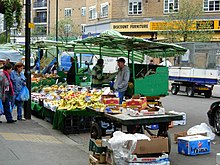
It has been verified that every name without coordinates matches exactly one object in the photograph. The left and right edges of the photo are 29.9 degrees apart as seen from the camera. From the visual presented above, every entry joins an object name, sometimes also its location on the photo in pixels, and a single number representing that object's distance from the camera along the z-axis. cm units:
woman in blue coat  1186
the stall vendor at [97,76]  1512
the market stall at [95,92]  1062
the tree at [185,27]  3244
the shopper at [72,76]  1753
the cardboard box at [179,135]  924
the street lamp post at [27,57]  1207
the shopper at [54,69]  2102
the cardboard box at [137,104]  767
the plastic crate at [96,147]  696
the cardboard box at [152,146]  642
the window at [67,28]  5571
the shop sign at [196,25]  3429
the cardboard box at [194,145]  834
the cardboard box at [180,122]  1227
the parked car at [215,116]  1074
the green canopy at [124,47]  1216
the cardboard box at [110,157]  660
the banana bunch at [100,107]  796
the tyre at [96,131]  812
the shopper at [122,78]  1187
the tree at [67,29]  5533
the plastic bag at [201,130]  911
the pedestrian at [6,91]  1139
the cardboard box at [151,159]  631
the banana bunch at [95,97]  1058
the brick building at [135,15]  3844
